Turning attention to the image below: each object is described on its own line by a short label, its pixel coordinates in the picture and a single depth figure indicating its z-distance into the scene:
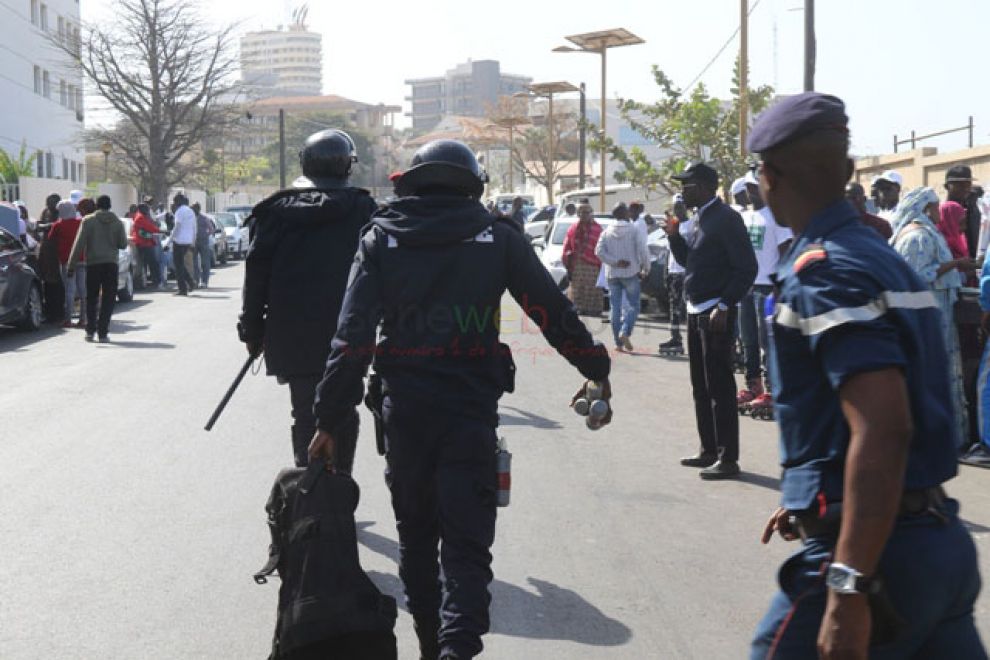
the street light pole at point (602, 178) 35.00
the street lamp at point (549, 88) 46.82
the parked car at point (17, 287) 16.34
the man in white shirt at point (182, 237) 24.39
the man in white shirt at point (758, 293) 10.72
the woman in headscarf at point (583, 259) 17.80
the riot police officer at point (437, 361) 4.14
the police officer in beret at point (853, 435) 2.43
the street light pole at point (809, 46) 21.09
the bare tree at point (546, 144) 78.34
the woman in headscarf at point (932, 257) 8.73
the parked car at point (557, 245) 21.80
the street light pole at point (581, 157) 49.14
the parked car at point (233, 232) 43.88
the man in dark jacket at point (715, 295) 7.93
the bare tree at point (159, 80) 53.59
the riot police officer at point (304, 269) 5.70
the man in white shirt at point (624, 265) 15.33
